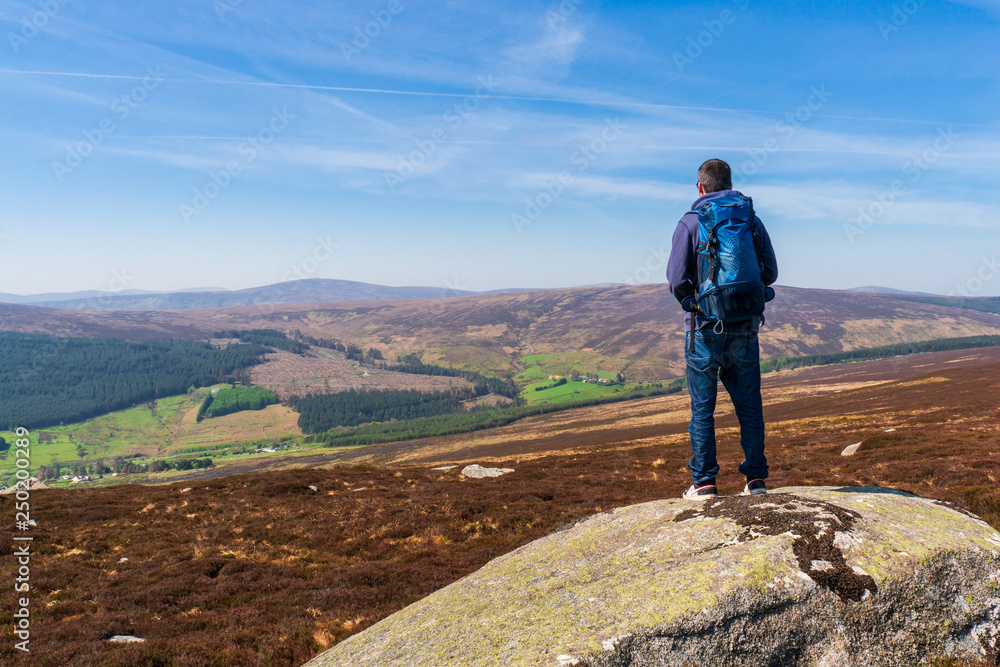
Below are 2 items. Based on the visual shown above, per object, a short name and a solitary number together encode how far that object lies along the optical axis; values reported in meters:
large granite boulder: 4.67
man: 7.01
